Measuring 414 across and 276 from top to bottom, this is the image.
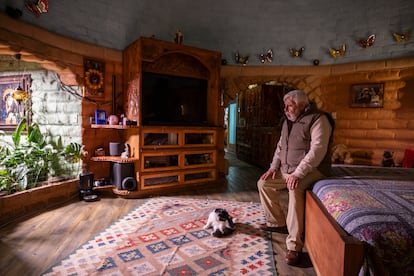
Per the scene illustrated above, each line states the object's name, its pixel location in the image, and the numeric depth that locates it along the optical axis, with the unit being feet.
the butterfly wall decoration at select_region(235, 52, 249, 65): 16.14
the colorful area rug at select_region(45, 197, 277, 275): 5.90
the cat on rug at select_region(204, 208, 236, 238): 7.74
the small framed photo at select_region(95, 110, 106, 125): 12.05
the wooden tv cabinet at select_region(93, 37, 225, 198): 11.80
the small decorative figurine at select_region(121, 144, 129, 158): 11.98
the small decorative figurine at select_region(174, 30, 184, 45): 13.78
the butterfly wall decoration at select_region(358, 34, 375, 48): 14.39
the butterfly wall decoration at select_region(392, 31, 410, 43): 13.55
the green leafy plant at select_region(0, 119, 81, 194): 9.49
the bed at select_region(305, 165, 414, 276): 3.40
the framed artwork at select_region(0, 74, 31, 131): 12.55
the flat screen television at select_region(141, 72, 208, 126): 12.57
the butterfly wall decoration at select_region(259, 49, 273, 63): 16.14
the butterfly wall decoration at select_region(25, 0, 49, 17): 9.11
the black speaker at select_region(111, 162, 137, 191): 11.53
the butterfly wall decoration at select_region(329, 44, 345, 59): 15.10
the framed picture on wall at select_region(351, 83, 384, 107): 14.38
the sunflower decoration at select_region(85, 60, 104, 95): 11.89
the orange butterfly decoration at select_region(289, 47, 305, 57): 15.85
